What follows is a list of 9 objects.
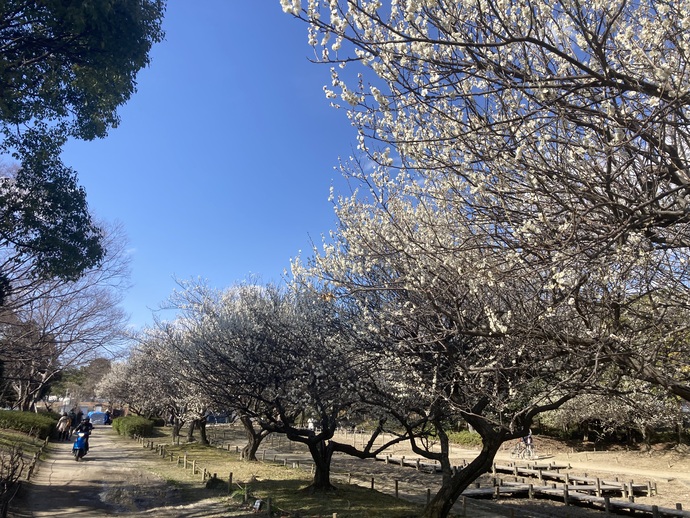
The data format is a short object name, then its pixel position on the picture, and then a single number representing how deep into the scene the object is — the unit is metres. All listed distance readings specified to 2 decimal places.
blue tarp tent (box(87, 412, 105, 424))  68.41
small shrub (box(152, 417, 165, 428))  56.39
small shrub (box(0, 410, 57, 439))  27.88
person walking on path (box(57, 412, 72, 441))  34.84
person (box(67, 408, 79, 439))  38.24
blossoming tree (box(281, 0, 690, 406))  4.59
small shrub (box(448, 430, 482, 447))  39.36
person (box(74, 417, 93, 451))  24.63
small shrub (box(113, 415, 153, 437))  40.66
